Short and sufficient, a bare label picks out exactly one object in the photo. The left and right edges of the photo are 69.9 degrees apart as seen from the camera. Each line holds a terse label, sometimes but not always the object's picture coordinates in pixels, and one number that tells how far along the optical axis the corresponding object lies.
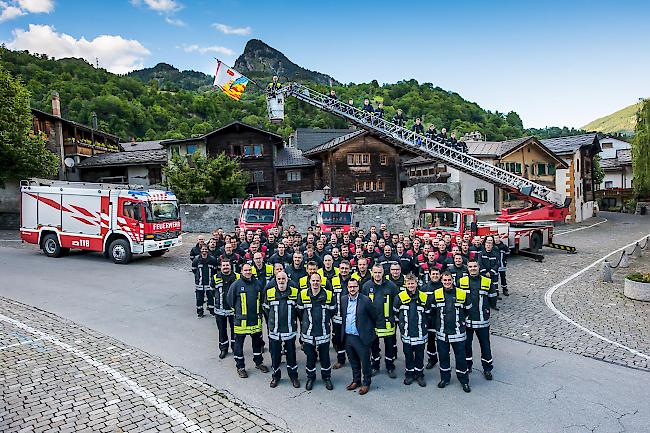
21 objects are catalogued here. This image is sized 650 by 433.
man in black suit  7.49
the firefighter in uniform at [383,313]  7.85
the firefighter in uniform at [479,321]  7.83
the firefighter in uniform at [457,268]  9.97
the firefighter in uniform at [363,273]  9.08
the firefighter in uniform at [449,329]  7.52
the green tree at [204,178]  30.80
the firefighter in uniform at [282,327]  7.58
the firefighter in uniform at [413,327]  7.67
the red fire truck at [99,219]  18.28
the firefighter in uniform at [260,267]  9.70
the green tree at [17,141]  26.50
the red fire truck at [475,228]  17.09
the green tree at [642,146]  27.88
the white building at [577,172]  37.34
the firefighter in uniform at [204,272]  11.27
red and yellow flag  23.64
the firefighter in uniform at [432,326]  7.88
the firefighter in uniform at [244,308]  7.97
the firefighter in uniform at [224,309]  8.66
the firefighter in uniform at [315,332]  7.52
